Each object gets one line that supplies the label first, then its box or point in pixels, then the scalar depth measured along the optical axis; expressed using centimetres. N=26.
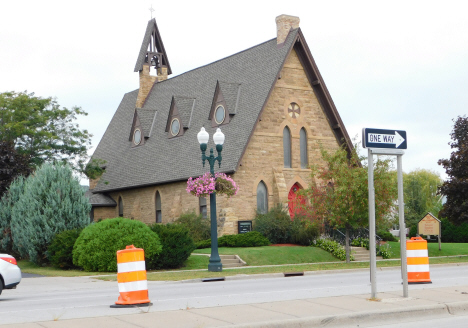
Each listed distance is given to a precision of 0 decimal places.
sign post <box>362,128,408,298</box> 1148
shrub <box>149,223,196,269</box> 2539
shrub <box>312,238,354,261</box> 2977
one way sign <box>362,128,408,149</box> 1149
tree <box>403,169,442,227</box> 6320
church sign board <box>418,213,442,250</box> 3428
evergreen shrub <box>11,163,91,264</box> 2845
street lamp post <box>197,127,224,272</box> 2281
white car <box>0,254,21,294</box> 1525
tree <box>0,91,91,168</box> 3569
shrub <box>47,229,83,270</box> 2662
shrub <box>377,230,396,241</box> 3586
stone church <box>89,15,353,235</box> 3331
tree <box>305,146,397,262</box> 2719
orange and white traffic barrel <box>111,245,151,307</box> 1177
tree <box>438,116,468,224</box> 3222
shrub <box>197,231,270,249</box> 3062
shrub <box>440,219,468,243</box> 4902
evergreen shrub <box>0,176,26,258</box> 3109
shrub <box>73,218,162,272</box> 2450
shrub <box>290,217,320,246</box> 3141
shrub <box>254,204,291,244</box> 3212
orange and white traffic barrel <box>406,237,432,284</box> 1476
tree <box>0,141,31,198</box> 3219
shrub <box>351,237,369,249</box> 3269
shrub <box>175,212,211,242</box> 3294
